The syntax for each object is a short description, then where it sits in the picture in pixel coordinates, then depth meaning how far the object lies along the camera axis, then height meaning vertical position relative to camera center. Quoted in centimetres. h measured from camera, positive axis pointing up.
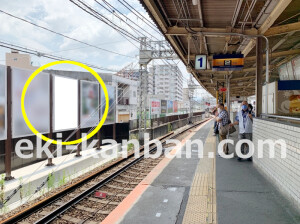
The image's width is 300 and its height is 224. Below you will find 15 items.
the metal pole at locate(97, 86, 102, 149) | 1196 -119
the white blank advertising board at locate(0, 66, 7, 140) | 665 +9
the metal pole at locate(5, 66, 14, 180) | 681 -58
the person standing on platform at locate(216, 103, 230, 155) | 923 -32
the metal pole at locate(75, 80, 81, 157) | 1022 -26
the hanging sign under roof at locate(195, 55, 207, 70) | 1115 +182
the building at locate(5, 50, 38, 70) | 4452 +764
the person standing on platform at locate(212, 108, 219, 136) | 1654 -113
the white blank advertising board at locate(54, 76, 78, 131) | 888 +15
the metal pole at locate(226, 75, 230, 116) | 1968 +140
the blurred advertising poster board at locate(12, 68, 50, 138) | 707 +14
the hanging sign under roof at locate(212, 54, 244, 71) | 1065 +177
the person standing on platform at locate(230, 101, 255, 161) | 862 -46
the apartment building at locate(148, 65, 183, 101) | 17050 +1393
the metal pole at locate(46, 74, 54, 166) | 848 -21
